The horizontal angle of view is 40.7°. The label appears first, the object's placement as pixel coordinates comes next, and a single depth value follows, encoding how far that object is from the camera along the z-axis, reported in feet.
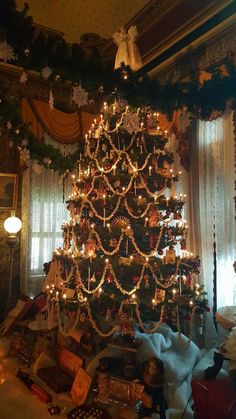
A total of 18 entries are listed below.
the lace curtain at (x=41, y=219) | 15.31
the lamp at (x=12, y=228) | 13.98
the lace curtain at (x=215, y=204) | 11.16
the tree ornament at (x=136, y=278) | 8.83
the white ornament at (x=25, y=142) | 11.47
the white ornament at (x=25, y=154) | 11.69
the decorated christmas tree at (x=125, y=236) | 8.77
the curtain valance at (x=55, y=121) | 15.35
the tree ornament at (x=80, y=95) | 7.45
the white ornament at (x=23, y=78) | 7.11
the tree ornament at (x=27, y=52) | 6.47
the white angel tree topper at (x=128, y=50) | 9.90
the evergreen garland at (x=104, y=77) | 6.25
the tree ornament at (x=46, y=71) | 6.75
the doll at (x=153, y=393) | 6.82
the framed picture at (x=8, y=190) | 15.10
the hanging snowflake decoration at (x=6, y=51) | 6.36
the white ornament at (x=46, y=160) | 11.83
